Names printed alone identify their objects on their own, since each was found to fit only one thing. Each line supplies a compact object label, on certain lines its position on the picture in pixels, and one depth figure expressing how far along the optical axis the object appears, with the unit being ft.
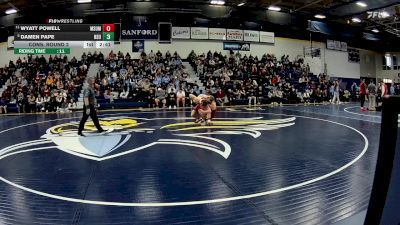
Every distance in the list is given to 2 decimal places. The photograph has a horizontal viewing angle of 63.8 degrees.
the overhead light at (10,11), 73.31
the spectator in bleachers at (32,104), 56.65
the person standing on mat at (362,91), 52.07
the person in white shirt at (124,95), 62.52
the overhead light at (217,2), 73.82
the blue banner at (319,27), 88.79
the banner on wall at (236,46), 81.00
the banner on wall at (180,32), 76.54
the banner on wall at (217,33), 79.15
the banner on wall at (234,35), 79.97
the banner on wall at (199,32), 77.49
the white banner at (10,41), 77.00
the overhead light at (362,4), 73.61
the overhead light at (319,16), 85.92
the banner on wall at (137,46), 75.97
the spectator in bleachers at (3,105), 57.10
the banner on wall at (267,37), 83.46
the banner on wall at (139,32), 70.74
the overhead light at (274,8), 80.44
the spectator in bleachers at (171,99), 60.49
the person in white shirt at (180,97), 59.98
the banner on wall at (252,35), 81.30
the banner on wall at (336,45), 96.02
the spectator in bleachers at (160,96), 60.64
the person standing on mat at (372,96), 47.57
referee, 27.00
